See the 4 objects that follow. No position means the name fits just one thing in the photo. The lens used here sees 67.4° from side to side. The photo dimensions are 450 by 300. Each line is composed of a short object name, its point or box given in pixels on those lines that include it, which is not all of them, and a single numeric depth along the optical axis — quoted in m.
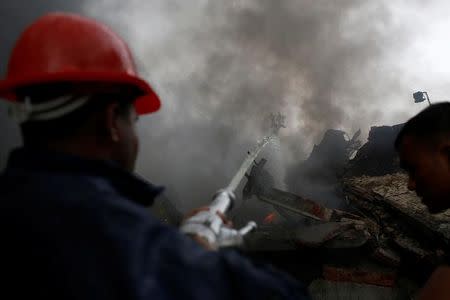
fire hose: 1.39
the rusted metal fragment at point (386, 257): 5.29
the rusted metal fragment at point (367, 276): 5.21
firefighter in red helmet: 0.83
